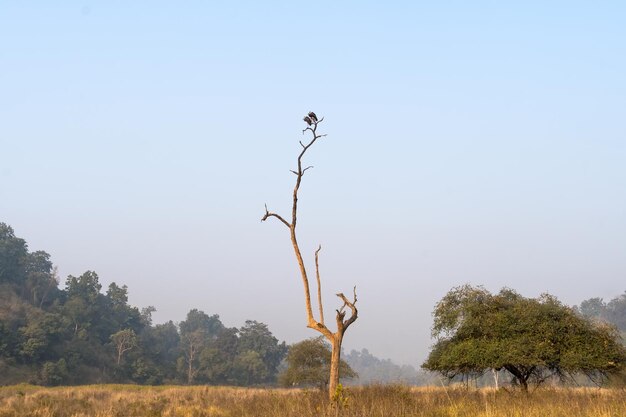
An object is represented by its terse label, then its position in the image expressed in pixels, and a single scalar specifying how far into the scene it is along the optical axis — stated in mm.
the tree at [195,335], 115812
